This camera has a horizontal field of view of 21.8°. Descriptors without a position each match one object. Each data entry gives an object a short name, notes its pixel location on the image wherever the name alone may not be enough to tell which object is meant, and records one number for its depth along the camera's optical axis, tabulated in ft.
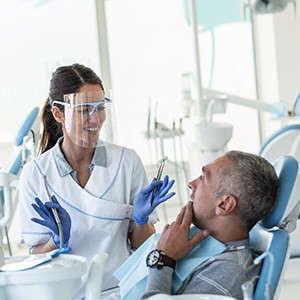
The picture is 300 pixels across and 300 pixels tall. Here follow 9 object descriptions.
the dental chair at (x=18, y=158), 10.09
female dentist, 7.13
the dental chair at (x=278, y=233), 5.87
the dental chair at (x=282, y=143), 11.61
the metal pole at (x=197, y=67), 13.35
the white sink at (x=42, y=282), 4.73
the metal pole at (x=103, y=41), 19.44
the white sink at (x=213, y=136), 13.76
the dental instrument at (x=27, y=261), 4.90
